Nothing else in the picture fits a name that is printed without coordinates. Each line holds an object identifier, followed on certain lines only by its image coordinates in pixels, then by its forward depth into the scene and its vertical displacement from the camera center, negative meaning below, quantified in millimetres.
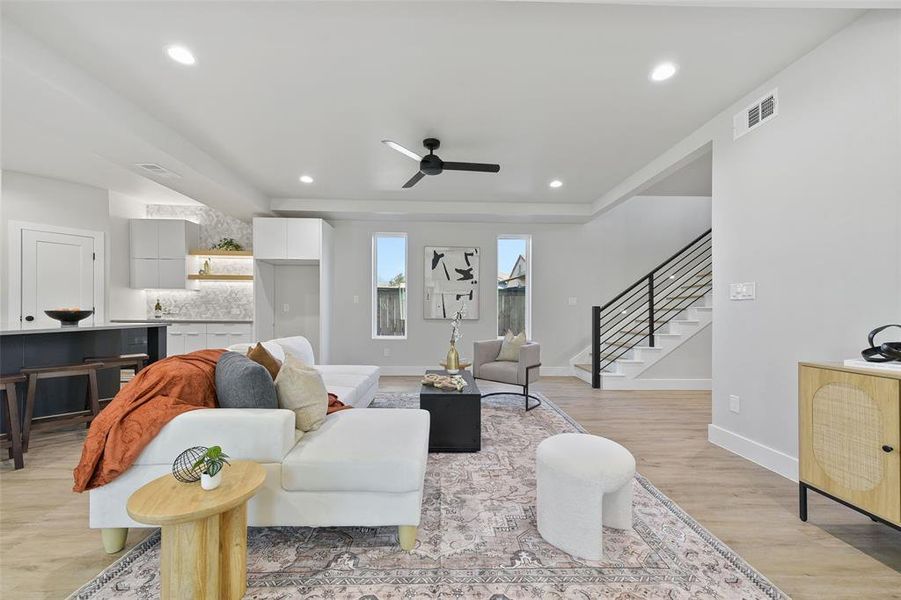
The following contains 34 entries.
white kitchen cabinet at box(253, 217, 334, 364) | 5660 +410
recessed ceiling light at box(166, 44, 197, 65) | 2391 +1537
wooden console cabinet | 1719 -650
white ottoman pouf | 1791 -890
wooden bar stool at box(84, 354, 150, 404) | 3804 -574
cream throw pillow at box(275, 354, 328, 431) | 2135 -511
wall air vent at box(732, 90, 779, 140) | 2776 +1374
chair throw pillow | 4809 -551
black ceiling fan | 3428 +1213
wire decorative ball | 1529 -652
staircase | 5547 -324
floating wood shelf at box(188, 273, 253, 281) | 6016 +394
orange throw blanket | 1747 -518
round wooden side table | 1339 -829
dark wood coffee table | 3111 -949
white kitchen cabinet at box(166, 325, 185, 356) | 5746 -528
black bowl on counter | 3527 -109
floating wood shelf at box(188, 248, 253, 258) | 5965 +755
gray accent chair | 4426 -745
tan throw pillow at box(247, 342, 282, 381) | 2402 -343
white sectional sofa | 1799 -800
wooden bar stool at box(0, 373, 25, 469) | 2783 -854
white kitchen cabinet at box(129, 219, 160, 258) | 5824 +974
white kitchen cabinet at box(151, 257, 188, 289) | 5875 +447
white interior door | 4848 +394
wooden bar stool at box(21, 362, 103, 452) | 3023 -754
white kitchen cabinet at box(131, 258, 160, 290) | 5836 +445
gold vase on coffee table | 3785 -585
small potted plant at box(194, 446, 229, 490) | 1474 -622
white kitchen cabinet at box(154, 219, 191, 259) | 5863 +968
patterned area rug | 1606 -1175
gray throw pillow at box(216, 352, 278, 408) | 1997 -432
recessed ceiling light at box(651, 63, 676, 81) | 2562 +1525
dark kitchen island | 3359 -446
